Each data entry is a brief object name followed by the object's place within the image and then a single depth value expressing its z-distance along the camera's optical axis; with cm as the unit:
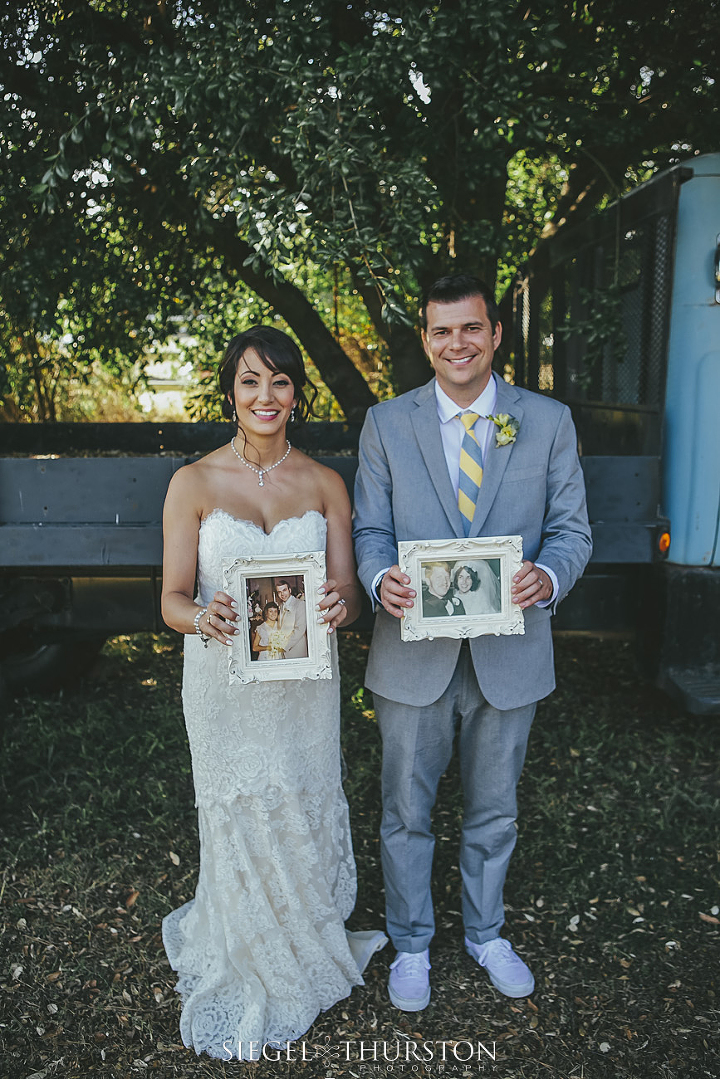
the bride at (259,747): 256
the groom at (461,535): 262
